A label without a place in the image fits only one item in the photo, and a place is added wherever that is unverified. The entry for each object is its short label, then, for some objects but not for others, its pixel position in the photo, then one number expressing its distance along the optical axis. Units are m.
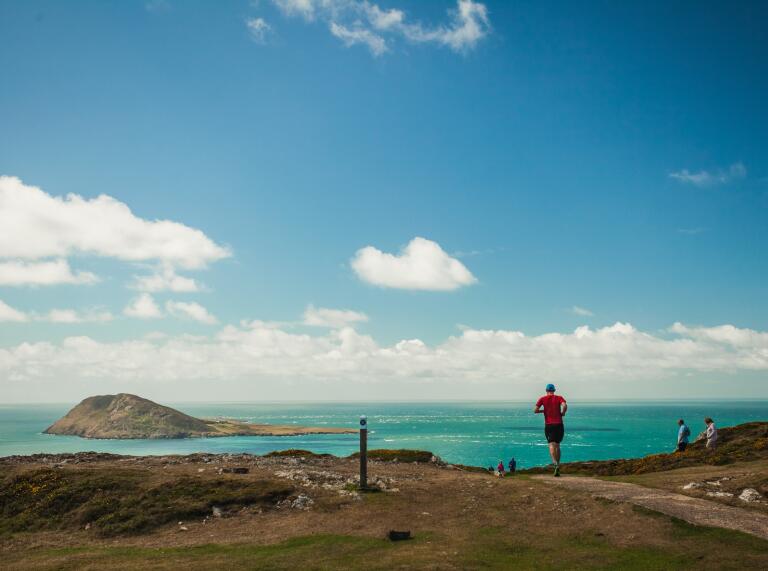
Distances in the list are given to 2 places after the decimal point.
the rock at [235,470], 27.25
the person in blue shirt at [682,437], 36.06
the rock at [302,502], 20.73
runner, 20.81
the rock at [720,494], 18.22
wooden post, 21.91
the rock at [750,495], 17.56
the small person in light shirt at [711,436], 32.66
